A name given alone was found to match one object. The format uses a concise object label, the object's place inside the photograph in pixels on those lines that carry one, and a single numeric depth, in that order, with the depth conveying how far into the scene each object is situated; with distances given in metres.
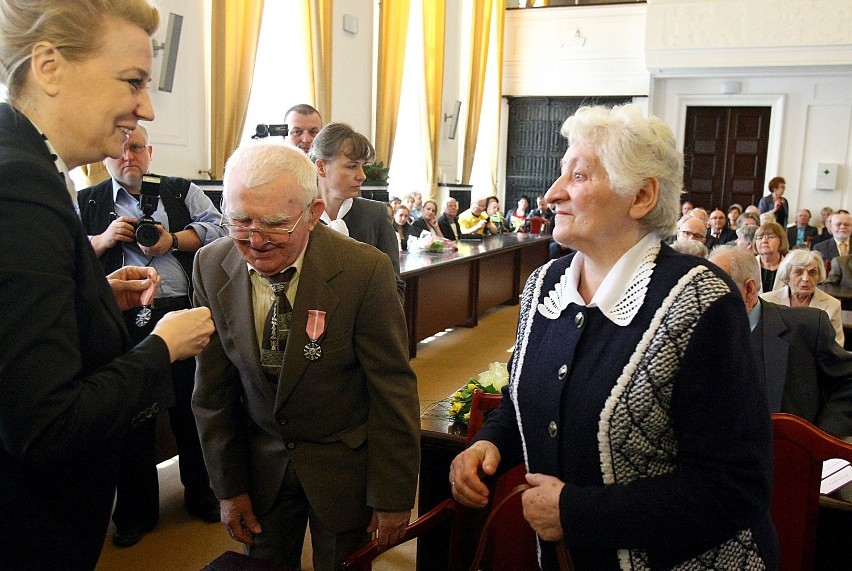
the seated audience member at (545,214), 12.06
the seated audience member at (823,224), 9.98
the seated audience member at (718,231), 8.21
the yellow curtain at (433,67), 11.42
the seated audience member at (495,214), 11.60
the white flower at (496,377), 2.48
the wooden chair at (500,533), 1.73
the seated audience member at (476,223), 10.33
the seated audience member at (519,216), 12.85
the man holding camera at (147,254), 2.94
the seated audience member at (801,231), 9.93
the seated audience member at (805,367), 2.70
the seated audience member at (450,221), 10.05
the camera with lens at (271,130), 4.04
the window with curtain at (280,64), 7.96
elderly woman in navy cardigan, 1.26
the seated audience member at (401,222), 8.23
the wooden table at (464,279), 6.43
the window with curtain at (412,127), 11.50
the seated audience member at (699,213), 6.46
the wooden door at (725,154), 13.64
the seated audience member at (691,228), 4.77
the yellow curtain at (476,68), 13.06
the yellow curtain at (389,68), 9.87
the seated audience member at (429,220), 9.35
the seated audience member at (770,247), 5.29
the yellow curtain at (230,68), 6.67
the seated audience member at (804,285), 3.94
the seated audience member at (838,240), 7.05
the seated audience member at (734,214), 10.68
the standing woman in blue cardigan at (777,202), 11.79
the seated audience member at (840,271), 6.34
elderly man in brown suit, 1.73
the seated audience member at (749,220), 6.58
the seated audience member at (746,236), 6.18
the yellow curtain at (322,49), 8.09
